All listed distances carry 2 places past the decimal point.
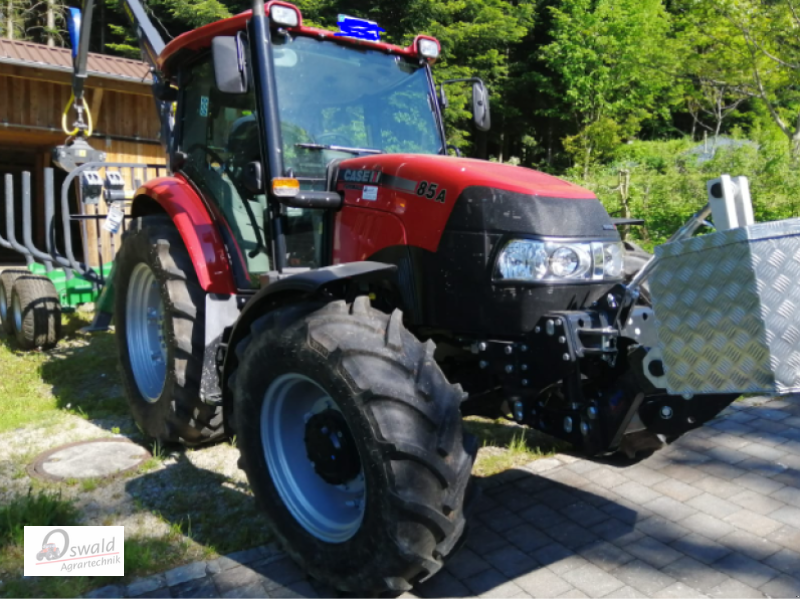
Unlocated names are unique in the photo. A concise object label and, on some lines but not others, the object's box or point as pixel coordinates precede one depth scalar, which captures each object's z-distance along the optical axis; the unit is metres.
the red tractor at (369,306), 2.47
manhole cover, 3.95
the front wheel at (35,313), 6.25
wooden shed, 11.21
